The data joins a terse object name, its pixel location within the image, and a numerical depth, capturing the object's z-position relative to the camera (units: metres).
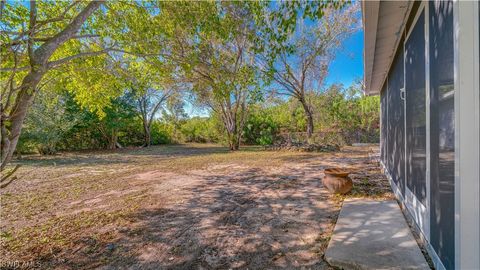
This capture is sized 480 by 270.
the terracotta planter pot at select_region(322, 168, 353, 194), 4.18
